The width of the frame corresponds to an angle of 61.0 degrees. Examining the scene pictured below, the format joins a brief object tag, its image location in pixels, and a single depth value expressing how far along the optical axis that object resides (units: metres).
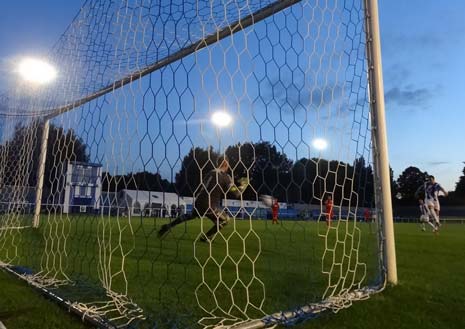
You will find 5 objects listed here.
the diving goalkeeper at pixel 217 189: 2.87
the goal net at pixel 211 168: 2.55
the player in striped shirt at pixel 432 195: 12.09
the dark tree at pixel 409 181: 79.62
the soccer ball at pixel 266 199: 3.52
